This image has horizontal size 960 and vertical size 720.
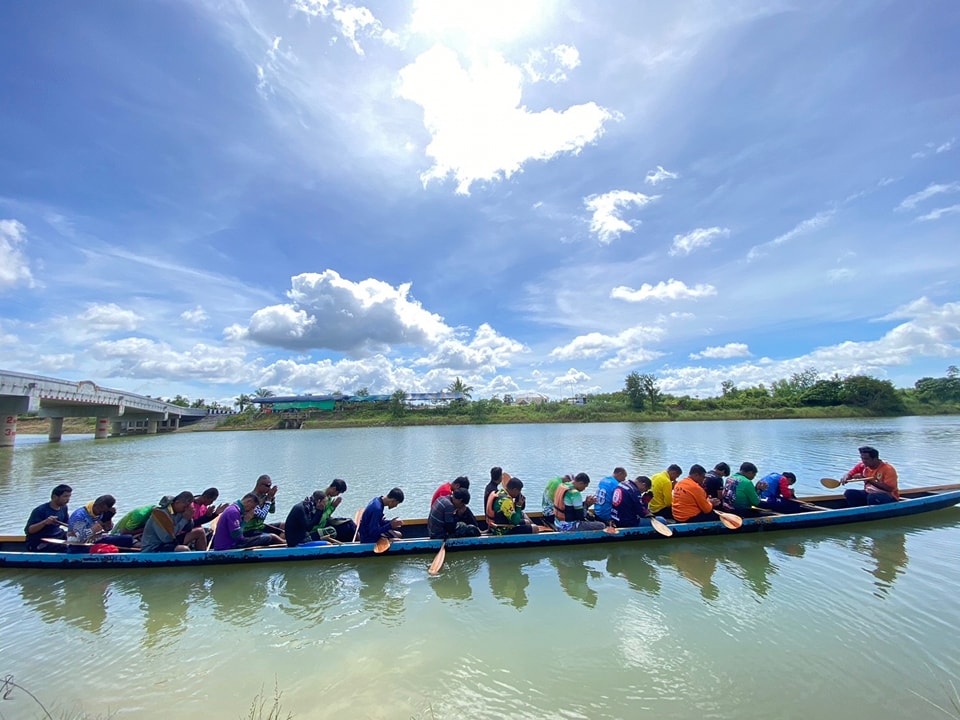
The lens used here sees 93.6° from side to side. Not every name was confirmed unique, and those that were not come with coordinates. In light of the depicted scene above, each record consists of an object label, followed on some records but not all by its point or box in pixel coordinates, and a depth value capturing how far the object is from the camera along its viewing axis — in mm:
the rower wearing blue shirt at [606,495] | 10633
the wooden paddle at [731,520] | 10191
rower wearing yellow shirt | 10828
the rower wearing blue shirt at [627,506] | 10312
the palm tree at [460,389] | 102625
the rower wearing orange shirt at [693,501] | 10328
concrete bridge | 37125
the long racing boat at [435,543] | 8742
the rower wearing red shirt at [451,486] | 9768
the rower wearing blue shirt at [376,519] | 9258
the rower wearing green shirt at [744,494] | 10984
